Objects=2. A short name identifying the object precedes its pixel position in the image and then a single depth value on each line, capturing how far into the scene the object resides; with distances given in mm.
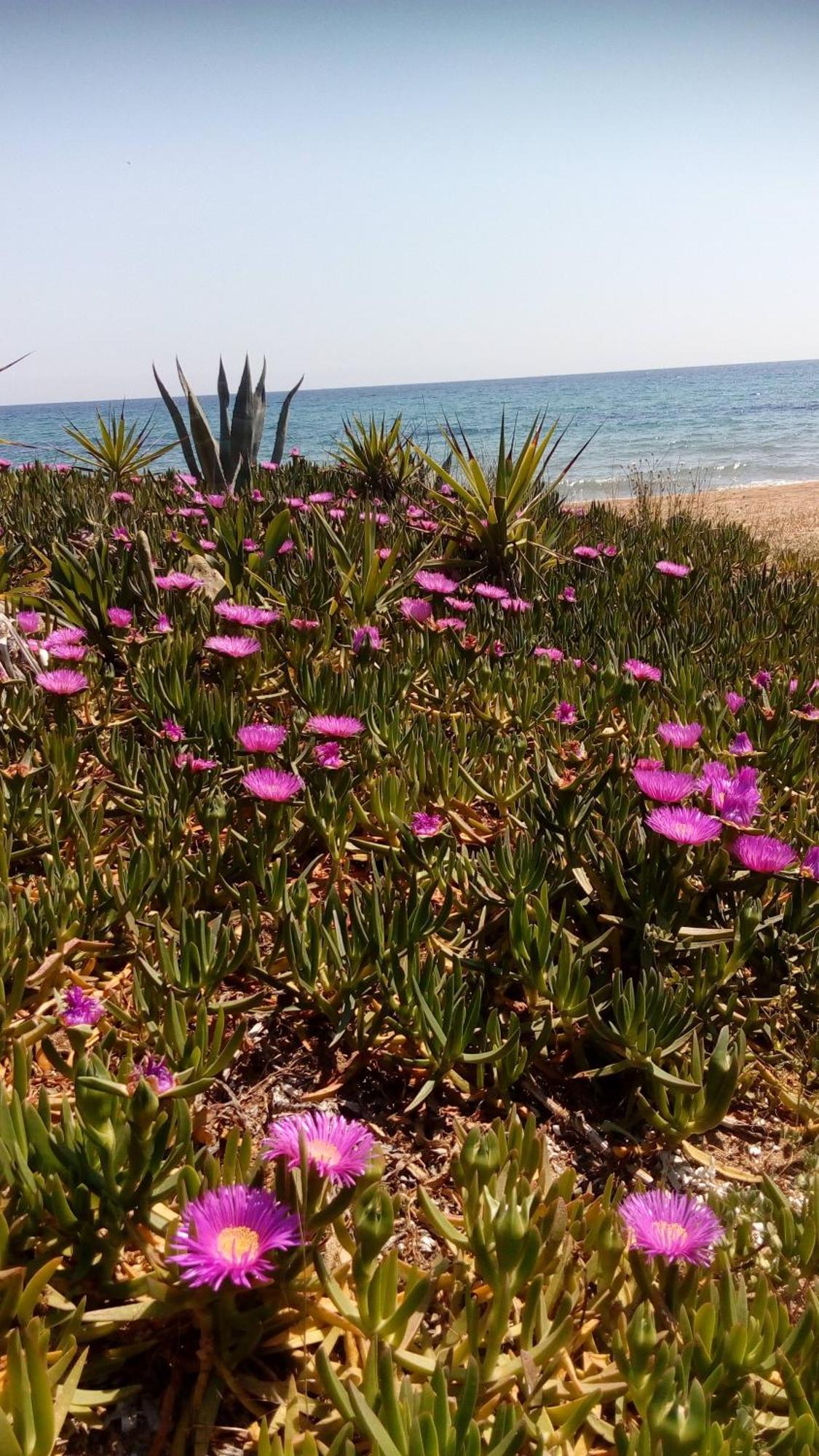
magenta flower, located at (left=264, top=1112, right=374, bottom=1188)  960
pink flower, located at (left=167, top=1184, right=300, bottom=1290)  877
